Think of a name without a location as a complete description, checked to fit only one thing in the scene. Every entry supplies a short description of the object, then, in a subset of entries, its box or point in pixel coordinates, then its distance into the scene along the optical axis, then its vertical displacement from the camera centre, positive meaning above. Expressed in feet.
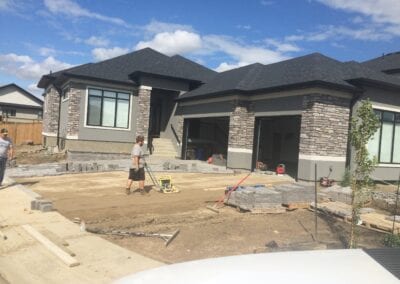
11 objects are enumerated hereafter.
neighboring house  189.23 +9.29
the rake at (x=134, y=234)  25.70 -6.19
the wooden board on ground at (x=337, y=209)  33.12 -5.01
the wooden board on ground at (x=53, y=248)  20.56 -6.26
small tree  23.27 +0.25
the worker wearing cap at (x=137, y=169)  42.34 -3.52
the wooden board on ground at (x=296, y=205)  36.09 -5.14
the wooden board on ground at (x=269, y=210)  34.20 -5.42
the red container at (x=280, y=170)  62.71 -3.90
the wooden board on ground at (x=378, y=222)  29.87 -5.19
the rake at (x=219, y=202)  35.37 -5.61
